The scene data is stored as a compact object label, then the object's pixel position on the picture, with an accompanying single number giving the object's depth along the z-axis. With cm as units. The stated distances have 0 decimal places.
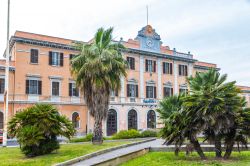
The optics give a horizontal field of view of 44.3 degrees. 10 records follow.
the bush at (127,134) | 2898
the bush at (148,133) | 3012
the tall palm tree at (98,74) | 2120
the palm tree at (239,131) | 1397
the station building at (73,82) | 3469
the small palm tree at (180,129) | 1426
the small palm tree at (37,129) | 1541
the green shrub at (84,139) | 2715
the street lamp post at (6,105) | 2143
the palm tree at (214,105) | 1369
